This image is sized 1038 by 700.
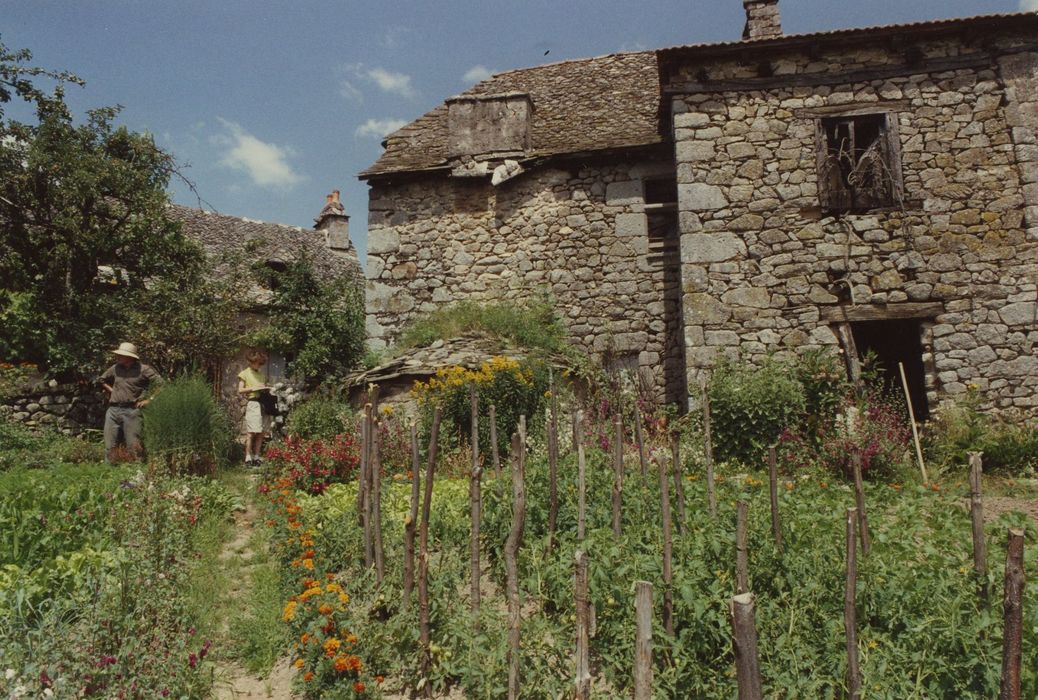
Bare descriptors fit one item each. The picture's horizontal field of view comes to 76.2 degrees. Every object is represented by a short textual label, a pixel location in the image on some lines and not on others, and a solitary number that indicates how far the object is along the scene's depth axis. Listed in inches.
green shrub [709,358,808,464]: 291.6
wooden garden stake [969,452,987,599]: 114.8
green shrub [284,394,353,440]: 358.5
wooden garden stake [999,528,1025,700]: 80.3
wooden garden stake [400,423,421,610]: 141.1
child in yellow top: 345.1
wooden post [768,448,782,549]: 145.9
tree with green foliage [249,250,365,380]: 518.0
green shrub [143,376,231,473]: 280.4
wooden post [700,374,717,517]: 166.2
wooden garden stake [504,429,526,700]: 112.3
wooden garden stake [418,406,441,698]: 130.1
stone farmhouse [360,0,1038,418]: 316.8
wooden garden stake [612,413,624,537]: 153.9
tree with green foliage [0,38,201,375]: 382.9
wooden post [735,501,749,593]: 117.5
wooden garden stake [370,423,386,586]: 159.2
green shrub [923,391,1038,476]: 286.0
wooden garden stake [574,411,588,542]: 151.1
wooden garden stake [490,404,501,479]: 186.7
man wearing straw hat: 304.3
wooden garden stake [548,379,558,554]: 160.1
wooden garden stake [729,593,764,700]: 72.9
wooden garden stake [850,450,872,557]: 139.8
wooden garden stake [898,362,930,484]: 267.5
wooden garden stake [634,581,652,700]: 88.0
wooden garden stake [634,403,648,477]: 181.3
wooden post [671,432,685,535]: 152.2
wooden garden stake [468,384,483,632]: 135.9
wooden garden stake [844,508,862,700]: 96.6
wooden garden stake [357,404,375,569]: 165.2
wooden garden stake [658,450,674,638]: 122.2
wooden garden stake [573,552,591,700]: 93.7
